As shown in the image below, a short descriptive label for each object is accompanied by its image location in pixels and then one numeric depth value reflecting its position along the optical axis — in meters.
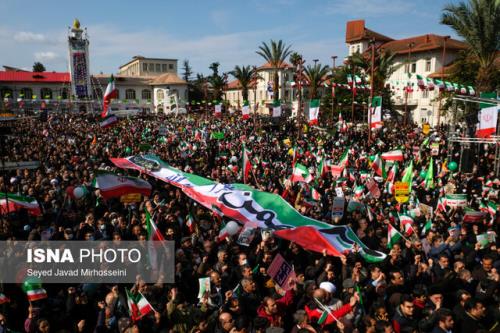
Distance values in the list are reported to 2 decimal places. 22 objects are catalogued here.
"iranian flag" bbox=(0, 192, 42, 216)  8.91
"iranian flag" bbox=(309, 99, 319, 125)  21.33
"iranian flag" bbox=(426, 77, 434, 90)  20.34
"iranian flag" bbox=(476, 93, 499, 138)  15.31
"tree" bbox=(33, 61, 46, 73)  95.88
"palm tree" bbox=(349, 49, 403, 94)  40.99
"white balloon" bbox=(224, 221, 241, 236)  8.12
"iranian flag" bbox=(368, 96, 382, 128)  18.62
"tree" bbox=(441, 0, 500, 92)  20.16
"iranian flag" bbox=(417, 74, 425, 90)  20.39
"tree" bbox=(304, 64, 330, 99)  49.68
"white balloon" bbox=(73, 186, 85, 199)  10.24
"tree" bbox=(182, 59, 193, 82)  107.19
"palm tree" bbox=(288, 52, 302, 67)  53.38
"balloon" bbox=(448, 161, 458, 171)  16.28
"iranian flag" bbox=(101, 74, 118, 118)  17.60
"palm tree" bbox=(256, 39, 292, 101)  48.50
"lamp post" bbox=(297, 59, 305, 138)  27.56
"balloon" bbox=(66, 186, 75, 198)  10.24
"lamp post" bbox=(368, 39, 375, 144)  20.98
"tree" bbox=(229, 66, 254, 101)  60.22
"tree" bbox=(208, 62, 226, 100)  69.81
